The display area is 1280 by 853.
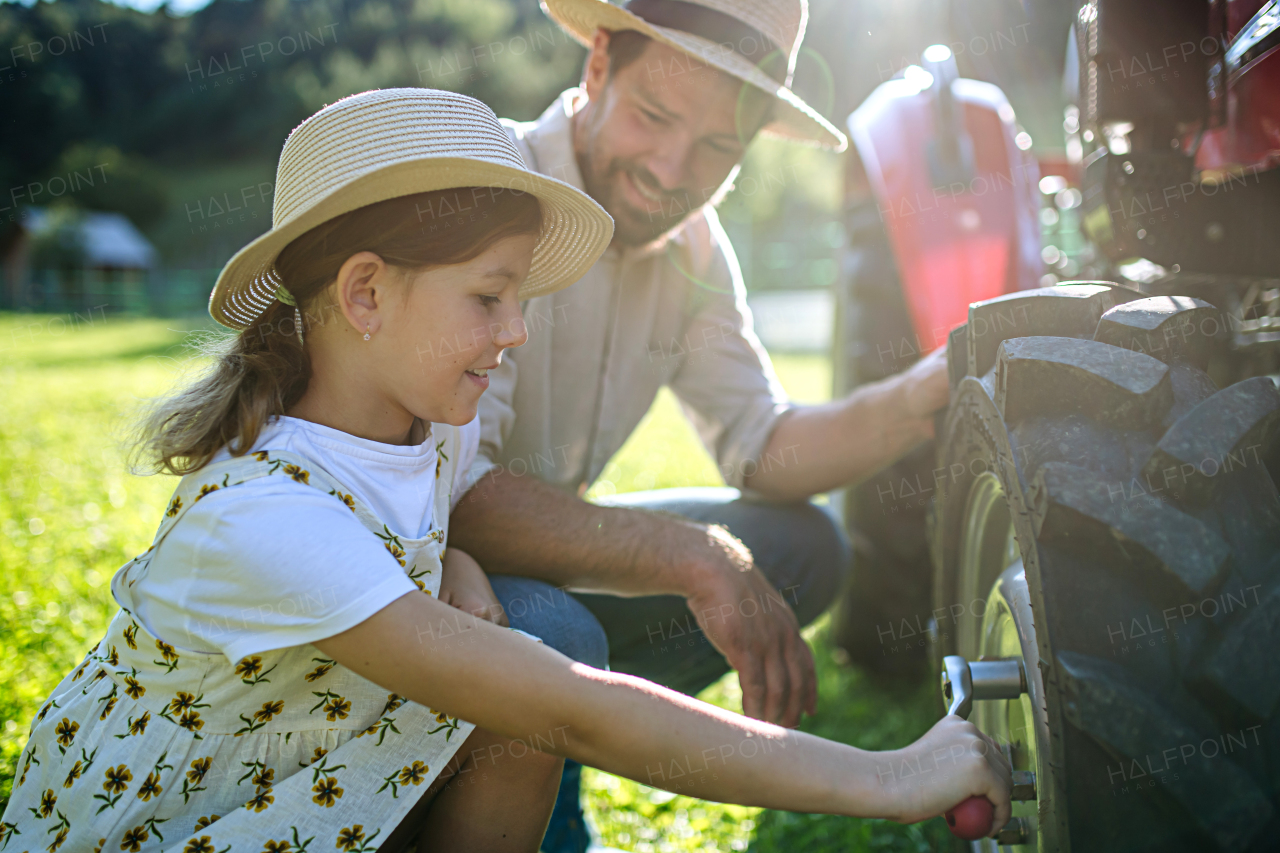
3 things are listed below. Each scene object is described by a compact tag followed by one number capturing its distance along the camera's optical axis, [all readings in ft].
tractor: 2.63
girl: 3.27
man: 5.35
